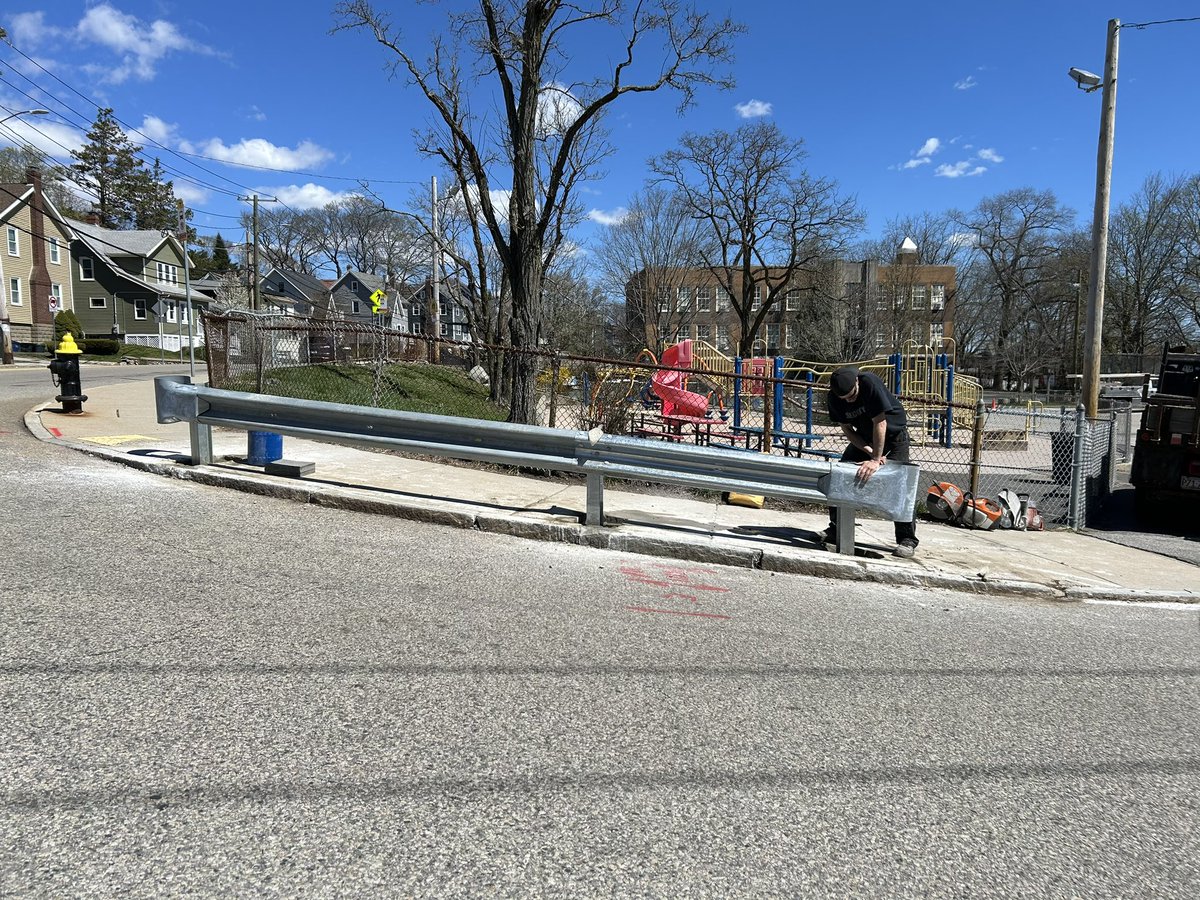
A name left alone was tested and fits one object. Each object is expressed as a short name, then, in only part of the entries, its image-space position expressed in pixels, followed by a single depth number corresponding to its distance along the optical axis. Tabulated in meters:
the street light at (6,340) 28.81
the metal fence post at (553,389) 8.97
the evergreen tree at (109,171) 67.56
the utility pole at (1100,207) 13.11
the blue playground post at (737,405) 14.52
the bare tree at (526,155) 10.61
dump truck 9.36
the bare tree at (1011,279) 59.72
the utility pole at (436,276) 24.63
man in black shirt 6.51
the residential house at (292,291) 69.75
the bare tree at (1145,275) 51.91
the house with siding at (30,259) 41.66
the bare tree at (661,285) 39.62
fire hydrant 10.59
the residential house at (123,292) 49.59
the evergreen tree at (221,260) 82.31
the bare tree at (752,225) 35.28
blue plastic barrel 7.91
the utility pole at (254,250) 42.44
